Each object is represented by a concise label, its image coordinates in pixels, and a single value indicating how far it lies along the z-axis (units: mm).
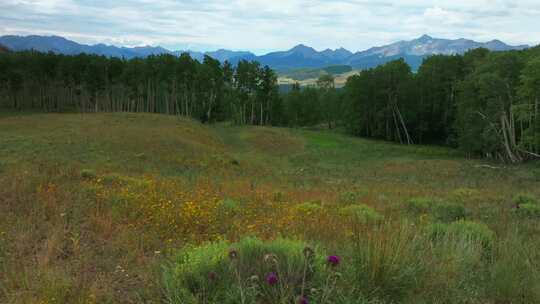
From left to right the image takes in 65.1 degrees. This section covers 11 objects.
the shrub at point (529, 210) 9703
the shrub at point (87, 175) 11870
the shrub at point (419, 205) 10044
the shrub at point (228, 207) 8031
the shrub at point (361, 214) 7375
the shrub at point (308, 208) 8441
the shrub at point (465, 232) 5470
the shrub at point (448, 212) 8680
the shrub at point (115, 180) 11355
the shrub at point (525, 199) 12195
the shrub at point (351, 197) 11320
